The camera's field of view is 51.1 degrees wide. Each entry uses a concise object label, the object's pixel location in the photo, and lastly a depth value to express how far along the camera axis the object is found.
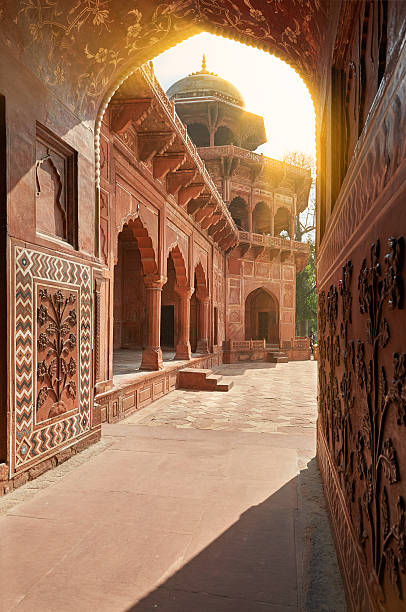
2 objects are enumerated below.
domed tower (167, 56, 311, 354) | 17.78
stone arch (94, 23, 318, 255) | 3.91
